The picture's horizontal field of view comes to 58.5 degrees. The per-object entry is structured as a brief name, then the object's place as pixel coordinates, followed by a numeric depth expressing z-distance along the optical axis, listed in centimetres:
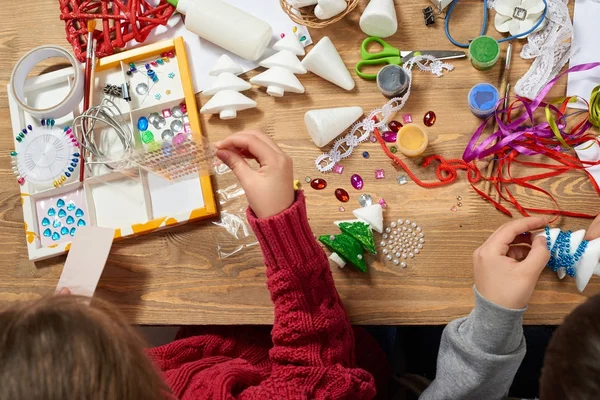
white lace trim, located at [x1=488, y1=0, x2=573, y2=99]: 88
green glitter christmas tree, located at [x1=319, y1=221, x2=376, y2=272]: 86
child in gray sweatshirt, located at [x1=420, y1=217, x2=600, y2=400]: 75
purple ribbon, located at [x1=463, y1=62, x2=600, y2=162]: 87
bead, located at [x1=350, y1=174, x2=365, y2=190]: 90
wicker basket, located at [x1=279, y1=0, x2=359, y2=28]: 95
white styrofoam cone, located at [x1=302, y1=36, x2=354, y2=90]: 91
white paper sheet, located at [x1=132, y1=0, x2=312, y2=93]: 98
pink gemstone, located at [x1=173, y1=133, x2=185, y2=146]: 93
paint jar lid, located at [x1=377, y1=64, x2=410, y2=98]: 89
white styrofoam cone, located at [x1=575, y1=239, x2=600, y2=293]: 78
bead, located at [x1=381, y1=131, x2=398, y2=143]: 91
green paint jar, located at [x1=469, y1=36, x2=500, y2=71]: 88
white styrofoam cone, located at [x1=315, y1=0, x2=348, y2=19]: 91
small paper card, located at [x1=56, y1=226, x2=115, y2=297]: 92
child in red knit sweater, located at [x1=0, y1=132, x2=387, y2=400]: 79
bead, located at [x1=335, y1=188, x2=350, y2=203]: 90
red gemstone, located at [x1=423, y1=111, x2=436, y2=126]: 90
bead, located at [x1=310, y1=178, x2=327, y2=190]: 91
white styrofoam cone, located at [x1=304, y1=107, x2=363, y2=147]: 90
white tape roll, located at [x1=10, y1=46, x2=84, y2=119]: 96
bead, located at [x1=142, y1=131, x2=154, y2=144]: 98
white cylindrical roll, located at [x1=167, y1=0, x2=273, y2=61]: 94
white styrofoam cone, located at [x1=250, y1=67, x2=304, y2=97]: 92
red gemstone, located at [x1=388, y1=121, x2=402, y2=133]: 91
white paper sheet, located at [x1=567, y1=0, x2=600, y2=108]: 88
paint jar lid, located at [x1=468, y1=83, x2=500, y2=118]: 87
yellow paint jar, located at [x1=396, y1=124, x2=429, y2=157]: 88
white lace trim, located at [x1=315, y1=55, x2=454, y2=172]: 91
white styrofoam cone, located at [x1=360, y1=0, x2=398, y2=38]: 90
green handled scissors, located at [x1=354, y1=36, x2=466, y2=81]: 91
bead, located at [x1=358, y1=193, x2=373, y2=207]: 89
